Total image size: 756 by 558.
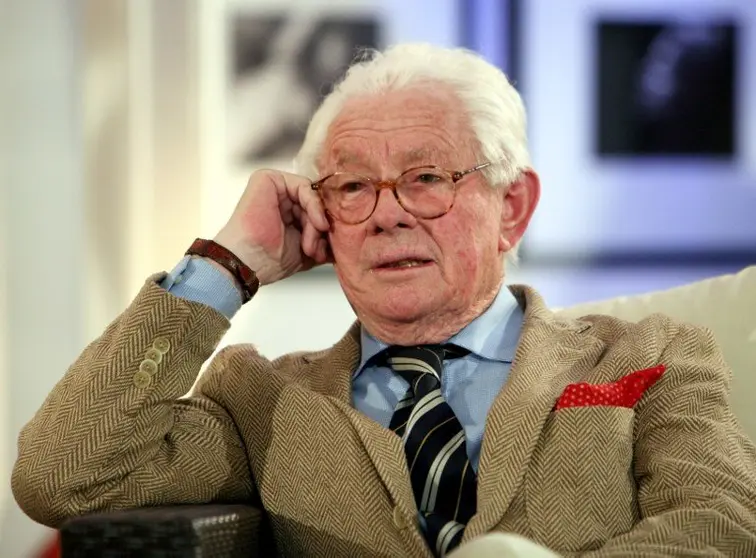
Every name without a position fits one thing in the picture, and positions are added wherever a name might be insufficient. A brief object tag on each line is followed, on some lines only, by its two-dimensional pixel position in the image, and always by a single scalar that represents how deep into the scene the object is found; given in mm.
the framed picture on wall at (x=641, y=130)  8273
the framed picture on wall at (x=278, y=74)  8109
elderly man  3705
